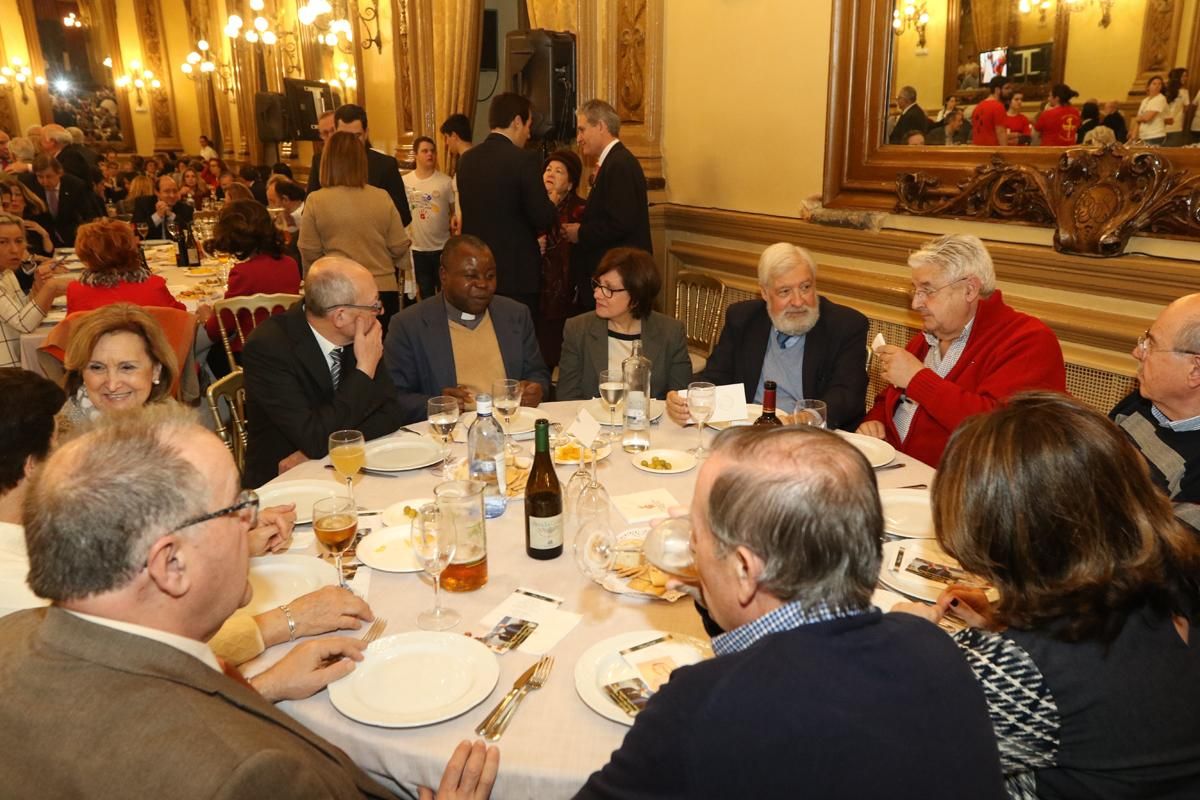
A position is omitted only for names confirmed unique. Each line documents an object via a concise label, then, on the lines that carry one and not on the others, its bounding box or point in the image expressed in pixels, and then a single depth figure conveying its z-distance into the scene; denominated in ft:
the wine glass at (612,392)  8.47
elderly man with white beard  10.53
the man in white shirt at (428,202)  21.52
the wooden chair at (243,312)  13.99
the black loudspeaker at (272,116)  36.86
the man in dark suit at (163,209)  25.48
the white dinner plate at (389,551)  5.99
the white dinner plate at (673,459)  7.76
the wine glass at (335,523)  5.65
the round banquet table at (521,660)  4.22
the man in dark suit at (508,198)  16.79
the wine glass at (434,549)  5.18
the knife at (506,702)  4.41
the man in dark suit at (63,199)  24.08
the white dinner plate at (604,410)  9.04
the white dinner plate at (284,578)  5.65
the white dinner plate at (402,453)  7.75
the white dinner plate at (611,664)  4.50
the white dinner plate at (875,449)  7.87
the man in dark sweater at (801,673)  3.15
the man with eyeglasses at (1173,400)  7.02
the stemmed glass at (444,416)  7.81
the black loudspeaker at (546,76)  20.22
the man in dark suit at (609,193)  16.39
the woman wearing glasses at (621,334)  11.15
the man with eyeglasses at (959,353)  9.02
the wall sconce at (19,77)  51.35
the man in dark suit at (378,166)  19.60
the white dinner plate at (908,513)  6.48
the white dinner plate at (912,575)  5.62
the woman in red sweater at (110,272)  13.21
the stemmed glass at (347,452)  6.91
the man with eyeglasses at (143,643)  3.20
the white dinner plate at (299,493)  7.04
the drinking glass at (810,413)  7.75
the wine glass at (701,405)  8.08
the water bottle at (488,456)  7.08
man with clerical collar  10.96
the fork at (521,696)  4.34
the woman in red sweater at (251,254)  15.72
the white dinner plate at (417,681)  4.50
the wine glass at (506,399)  8.27
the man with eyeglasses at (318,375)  8.81
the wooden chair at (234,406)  9.92
